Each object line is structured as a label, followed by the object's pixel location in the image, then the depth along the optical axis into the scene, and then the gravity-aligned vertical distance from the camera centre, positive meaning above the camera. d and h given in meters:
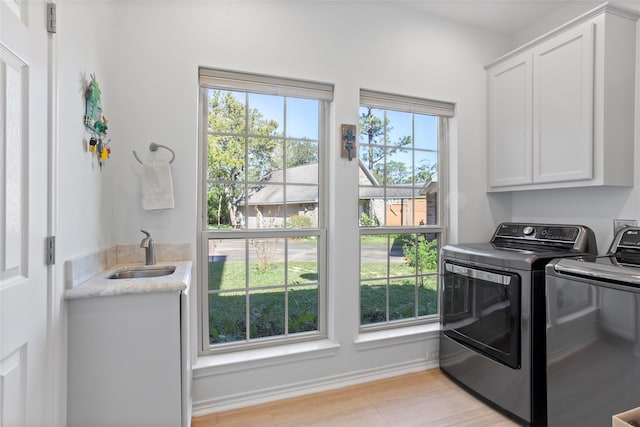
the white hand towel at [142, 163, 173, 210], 1.84 +0.14
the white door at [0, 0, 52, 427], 0.97 -0.01
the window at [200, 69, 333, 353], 2.12 +0.01
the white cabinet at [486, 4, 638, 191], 1.97 +0.71
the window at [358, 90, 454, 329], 2.51 +0.04
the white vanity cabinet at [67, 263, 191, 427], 1.33 -0.61
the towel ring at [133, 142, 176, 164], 1.87 +0.37
